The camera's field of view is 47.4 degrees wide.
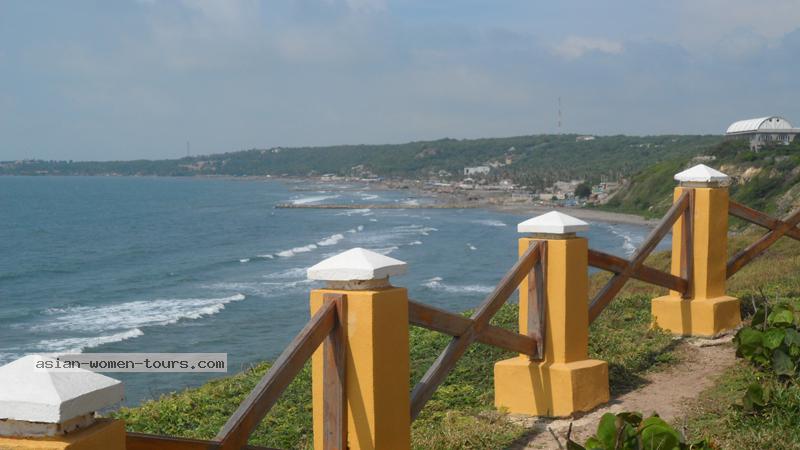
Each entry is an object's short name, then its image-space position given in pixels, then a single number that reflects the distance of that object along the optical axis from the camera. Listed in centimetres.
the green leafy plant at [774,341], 559
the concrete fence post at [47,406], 253
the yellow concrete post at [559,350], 575
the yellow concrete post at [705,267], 760
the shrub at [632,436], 363
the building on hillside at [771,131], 8106
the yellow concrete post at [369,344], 394
